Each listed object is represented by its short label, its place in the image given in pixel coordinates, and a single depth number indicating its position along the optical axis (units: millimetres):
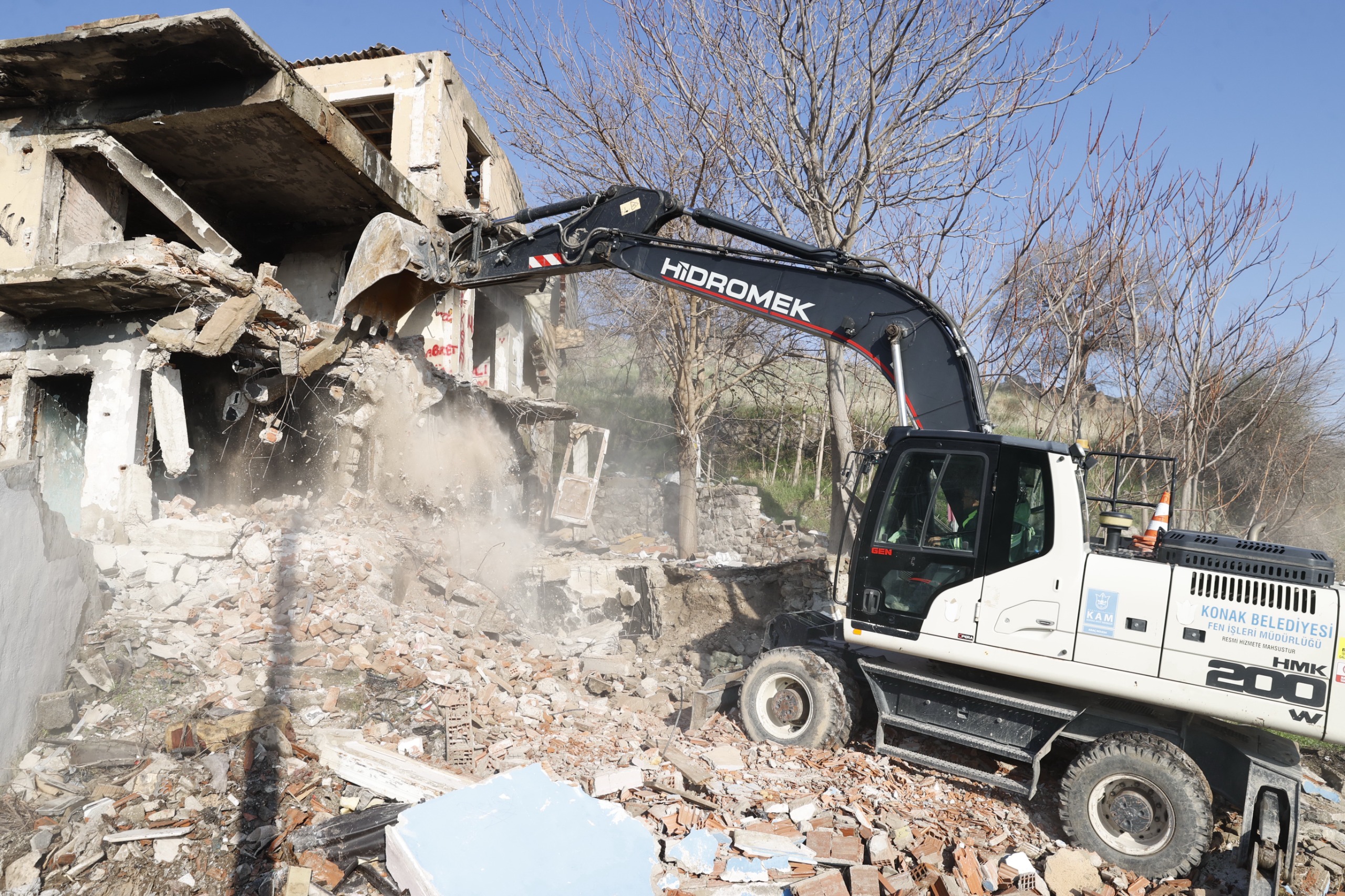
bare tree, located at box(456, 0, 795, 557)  11562
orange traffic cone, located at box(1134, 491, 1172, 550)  5078
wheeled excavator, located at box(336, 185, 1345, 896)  4332
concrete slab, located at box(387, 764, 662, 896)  3504
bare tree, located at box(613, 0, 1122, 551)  9375
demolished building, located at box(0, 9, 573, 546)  7863
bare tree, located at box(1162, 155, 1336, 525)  9398
